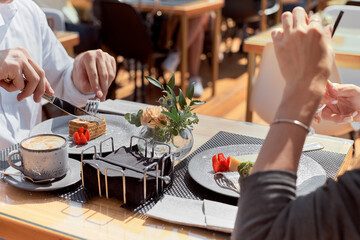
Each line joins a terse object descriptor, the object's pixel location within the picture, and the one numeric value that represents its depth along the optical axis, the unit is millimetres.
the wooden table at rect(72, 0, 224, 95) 3547
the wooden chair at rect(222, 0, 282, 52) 5000
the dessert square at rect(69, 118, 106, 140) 1204
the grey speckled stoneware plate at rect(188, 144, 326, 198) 937
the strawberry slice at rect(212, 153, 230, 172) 1020
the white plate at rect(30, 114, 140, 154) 1162
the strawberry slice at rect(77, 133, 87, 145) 1172
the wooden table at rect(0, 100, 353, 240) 811
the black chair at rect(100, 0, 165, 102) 3346
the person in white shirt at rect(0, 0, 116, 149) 1066
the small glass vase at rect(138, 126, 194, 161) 1062
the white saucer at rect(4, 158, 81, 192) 923
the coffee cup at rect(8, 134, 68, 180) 924
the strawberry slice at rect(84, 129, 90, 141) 1193
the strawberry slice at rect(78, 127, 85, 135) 1193
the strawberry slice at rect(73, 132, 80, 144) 1174
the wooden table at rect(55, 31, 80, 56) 2589
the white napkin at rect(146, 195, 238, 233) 820
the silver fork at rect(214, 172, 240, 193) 948
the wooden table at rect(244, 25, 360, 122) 2068
